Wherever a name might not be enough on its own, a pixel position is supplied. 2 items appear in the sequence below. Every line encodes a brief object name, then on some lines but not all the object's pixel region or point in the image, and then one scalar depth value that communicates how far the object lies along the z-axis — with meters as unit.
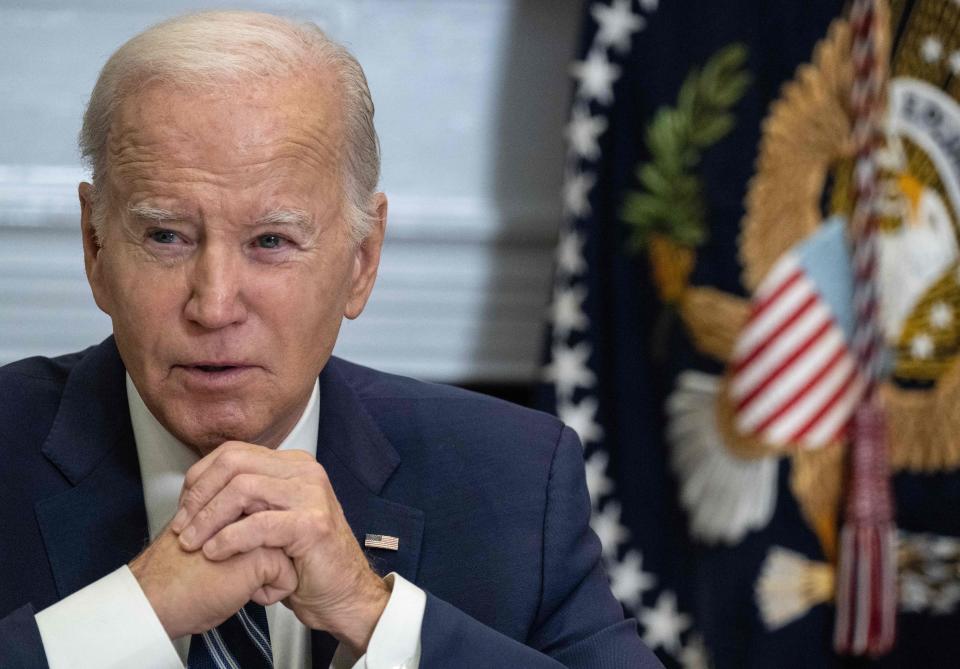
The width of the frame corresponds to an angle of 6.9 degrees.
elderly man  4.67
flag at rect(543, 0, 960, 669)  5.36
